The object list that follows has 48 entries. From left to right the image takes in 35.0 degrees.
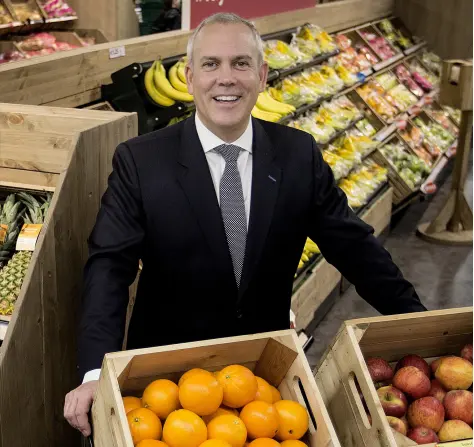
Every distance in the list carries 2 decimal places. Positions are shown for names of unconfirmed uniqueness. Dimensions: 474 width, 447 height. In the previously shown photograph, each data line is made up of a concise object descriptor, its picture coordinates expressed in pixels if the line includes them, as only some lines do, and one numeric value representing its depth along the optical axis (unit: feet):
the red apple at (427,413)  5.92
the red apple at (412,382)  6.17
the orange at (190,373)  5.45
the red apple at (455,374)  6.28
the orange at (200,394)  5.26
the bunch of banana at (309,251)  16.49
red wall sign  16.17
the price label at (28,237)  8.79
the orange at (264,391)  5.64
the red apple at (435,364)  6.56
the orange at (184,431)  5.04
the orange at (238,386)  5.44
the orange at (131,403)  5.41
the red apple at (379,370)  6.31
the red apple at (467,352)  6.63
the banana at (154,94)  13.85
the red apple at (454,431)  5.78
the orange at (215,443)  4.94
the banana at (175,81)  14.51
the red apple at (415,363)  6.50
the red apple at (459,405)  5.98
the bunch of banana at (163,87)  13.92
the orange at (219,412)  5.43
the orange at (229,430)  5.16
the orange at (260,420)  5.29
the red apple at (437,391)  6.24
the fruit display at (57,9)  23.97
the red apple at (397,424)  5.83
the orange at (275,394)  5.82
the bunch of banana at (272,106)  17.03
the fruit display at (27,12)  22.75
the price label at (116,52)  13.78
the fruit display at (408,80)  27.22
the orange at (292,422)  5.38
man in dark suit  7.10
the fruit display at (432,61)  29.94
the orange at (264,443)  5.17
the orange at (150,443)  4.99
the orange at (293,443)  5.28
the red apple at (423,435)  5.72
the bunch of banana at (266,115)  16.14
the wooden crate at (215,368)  5.22
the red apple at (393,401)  5.96
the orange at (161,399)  5.40
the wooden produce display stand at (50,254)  7.80
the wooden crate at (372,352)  5.49
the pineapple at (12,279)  8.34
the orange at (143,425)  5.12
